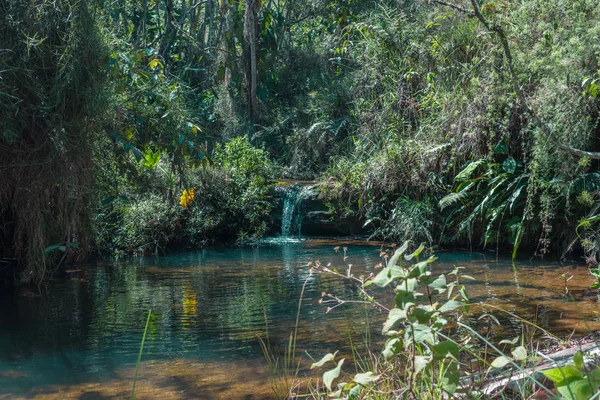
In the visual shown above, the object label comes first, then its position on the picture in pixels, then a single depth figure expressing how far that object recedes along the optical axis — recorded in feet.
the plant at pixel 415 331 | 7.83
